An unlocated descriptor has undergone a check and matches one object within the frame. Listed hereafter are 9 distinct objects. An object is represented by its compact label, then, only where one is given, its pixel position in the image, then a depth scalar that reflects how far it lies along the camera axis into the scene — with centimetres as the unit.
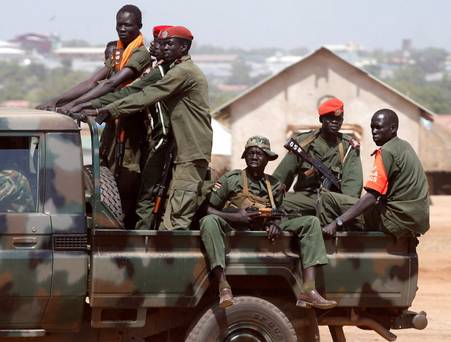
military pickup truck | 1441
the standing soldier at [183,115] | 1553
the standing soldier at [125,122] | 1641
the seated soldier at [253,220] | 1473
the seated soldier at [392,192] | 1558
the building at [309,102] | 6269
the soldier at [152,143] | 1596
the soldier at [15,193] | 1445
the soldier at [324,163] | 1731
